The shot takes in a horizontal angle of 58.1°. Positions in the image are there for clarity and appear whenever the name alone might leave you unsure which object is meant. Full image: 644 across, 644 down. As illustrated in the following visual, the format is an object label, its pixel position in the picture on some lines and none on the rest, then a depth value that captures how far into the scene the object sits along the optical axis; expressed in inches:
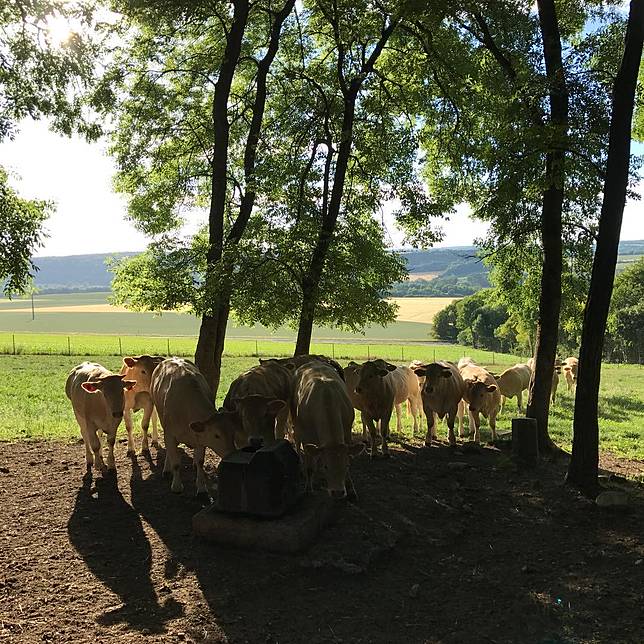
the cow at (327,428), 333.7
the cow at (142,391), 479.5
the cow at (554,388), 933.6
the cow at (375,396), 482.3
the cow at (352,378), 521.7
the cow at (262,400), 351.6
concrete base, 279.3
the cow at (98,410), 397.1
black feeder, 289.0
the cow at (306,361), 494.4
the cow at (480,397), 561.6
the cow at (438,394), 525.0
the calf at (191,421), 355.3
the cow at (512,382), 829.8
